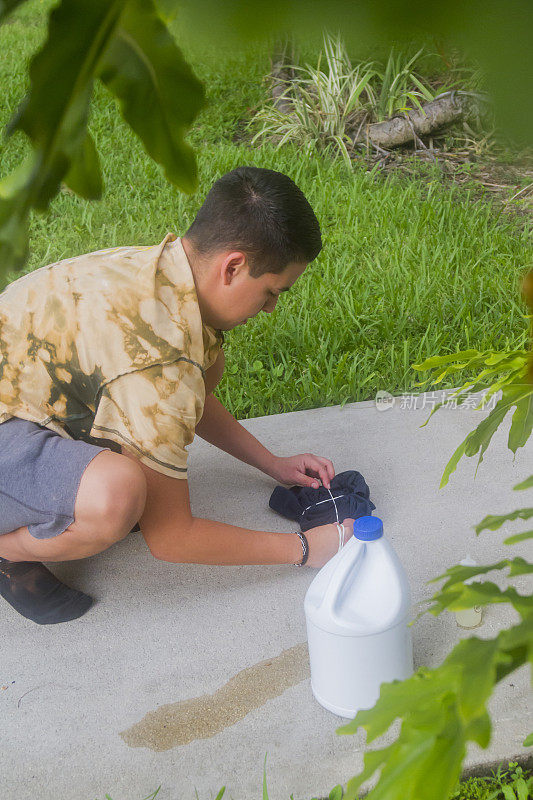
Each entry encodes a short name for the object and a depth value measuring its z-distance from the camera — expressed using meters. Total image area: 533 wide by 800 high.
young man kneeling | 1.64
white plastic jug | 1.45
